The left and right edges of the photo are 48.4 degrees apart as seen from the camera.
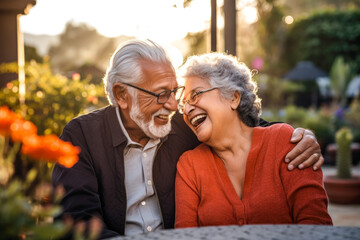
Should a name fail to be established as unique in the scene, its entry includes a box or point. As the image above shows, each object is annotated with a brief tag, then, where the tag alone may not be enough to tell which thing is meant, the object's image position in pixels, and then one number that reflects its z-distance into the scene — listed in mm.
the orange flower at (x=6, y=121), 872
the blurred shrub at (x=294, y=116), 12465
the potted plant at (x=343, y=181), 6176
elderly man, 2266
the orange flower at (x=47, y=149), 849
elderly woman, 2215
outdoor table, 1328
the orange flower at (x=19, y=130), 896
